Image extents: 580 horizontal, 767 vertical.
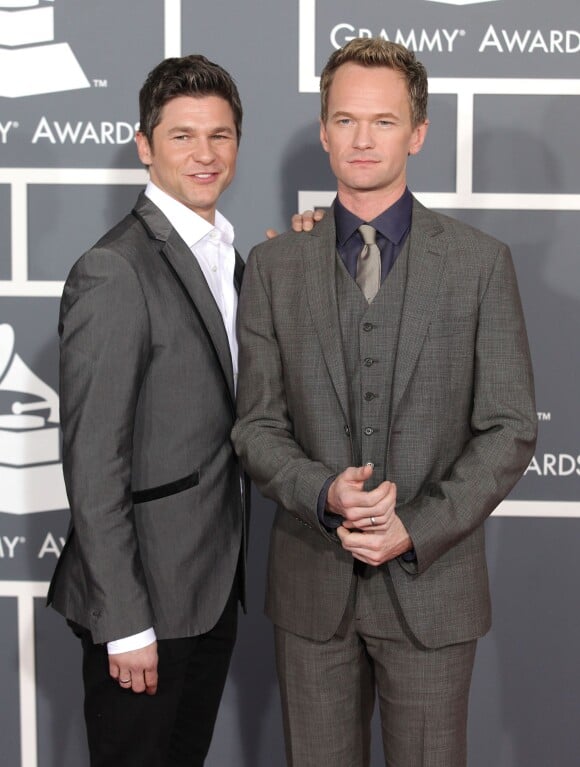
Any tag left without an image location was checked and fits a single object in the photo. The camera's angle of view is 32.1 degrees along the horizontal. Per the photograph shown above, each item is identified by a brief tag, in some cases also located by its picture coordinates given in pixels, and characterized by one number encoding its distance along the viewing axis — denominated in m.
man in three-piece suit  1.83
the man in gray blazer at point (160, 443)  1.85
